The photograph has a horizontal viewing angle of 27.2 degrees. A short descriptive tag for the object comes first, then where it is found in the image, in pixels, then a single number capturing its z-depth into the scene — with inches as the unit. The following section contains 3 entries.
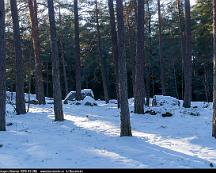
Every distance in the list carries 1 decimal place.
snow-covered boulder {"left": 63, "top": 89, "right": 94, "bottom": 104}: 1480.3
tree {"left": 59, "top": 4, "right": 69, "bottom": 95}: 1903.1
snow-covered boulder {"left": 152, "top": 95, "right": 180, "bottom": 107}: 1206.3
